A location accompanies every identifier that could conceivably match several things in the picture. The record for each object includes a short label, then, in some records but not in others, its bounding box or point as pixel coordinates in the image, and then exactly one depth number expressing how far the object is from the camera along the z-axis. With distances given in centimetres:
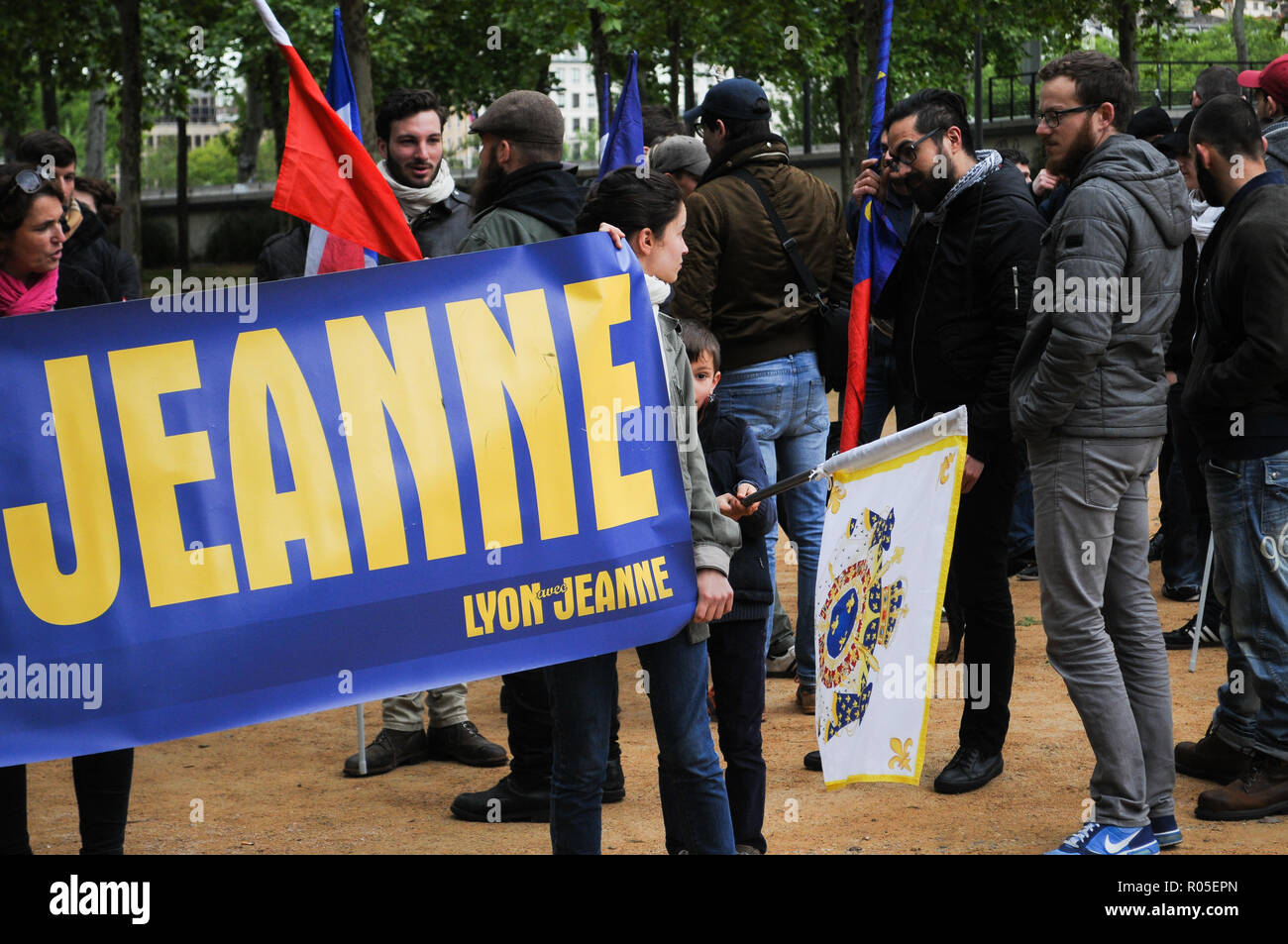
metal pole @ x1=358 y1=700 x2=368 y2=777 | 573
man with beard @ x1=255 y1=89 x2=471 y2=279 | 584
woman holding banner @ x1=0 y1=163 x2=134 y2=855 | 409
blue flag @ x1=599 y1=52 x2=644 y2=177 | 570
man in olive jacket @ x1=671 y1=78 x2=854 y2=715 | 614
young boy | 452
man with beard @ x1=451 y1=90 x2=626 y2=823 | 497
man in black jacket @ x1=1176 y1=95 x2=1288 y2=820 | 472
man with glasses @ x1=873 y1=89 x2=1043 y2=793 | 523
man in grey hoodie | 441
